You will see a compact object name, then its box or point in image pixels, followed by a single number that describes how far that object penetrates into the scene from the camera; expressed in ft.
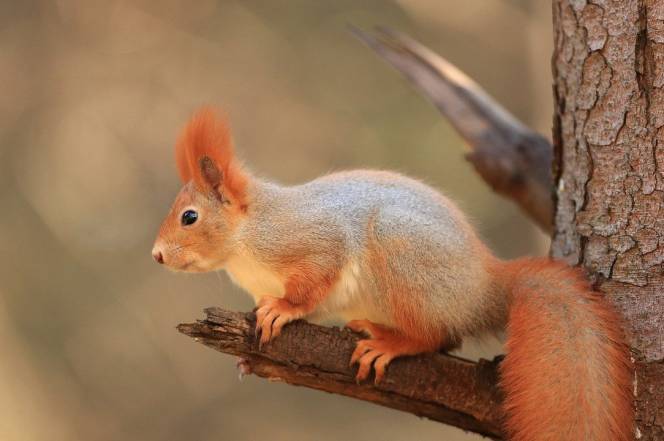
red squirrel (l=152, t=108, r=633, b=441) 11.12
